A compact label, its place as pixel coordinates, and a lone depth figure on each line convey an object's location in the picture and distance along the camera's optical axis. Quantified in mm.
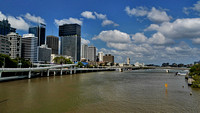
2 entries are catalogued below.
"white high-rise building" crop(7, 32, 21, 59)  187875
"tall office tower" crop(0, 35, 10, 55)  142000
